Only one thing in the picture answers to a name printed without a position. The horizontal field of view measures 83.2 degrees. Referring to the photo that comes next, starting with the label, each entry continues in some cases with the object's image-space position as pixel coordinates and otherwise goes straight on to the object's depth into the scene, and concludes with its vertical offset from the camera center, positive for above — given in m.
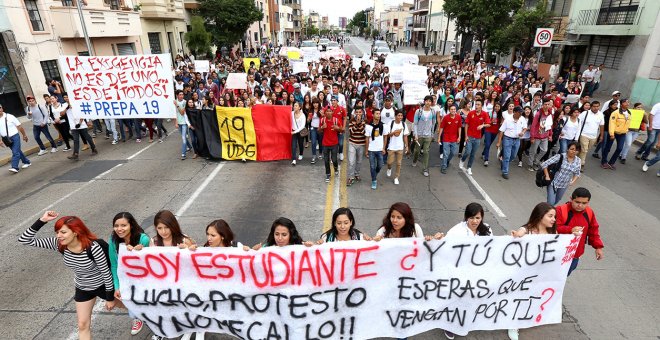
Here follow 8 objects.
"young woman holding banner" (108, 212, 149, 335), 3.40 -1.84
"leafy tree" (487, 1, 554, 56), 20.14 -0.15
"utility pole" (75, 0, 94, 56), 14.18 +0.19
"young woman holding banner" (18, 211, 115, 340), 3.23 -1.94
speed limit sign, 12.55 -0.32
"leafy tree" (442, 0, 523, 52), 24.47 +0.88
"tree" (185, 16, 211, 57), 26.64 -0.57
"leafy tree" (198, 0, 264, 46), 30.84 +0.86
